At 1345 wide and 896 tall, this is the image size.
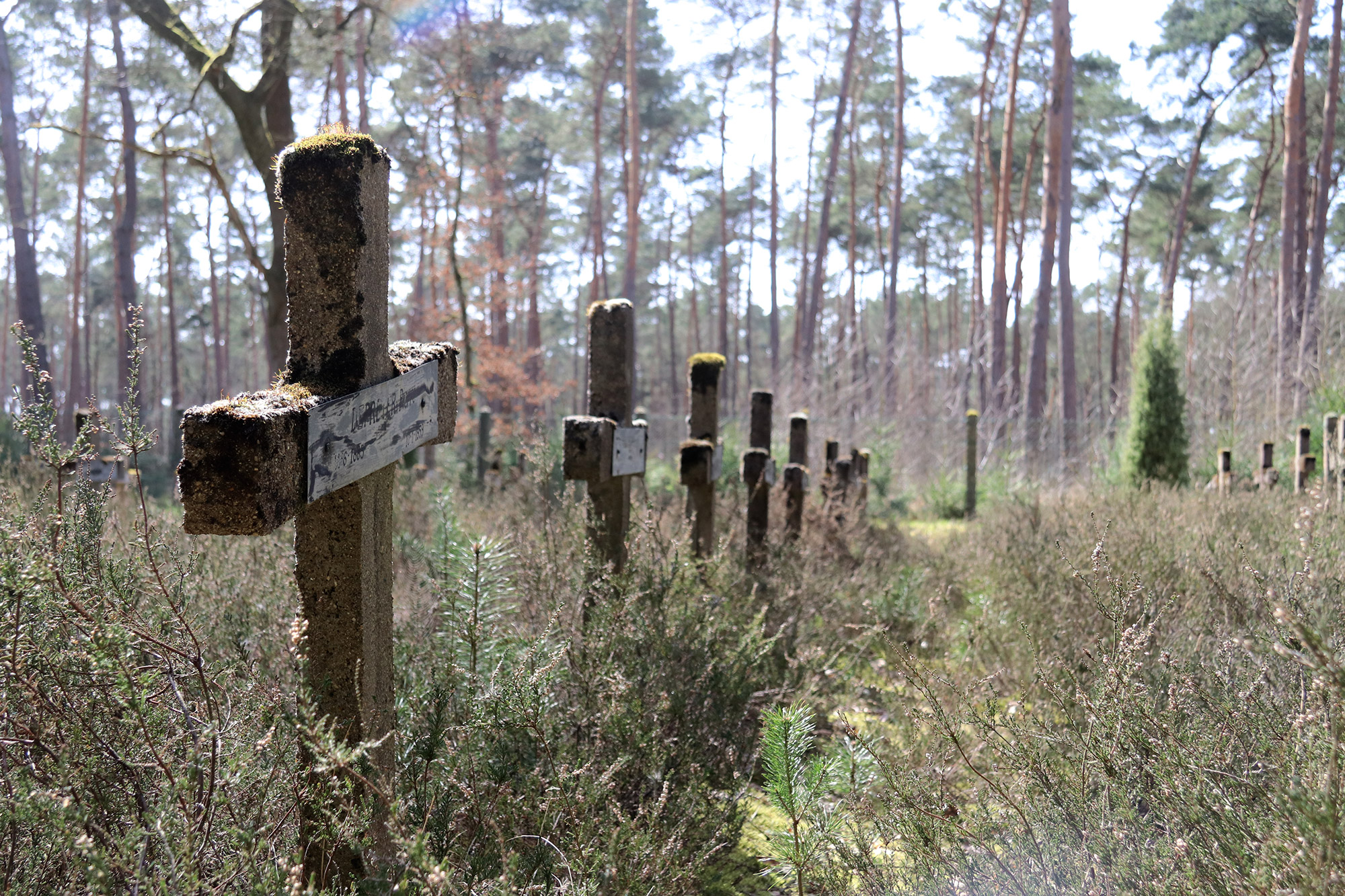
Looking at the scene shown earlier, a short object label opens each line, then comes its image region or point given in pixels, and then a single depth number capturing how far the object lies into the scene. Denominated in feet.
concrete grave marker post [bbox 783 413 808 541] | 22.20
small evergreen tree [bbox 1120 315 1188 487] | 35.35
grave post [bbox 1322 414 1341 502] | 20.83
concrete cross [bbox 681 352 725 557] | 16.84
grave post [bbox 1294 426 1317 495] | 28.50
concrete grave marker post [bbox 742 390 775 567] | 19.31
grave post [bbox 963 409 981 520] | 40.98
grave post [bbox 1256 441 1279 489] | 27.14
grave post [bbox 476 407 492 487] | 34.35
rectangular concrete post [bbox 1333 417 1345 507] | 16.84
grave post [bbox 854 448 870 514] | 33.45
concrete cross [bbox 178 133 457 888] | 5.96
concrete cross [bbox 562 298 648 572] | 12.41
